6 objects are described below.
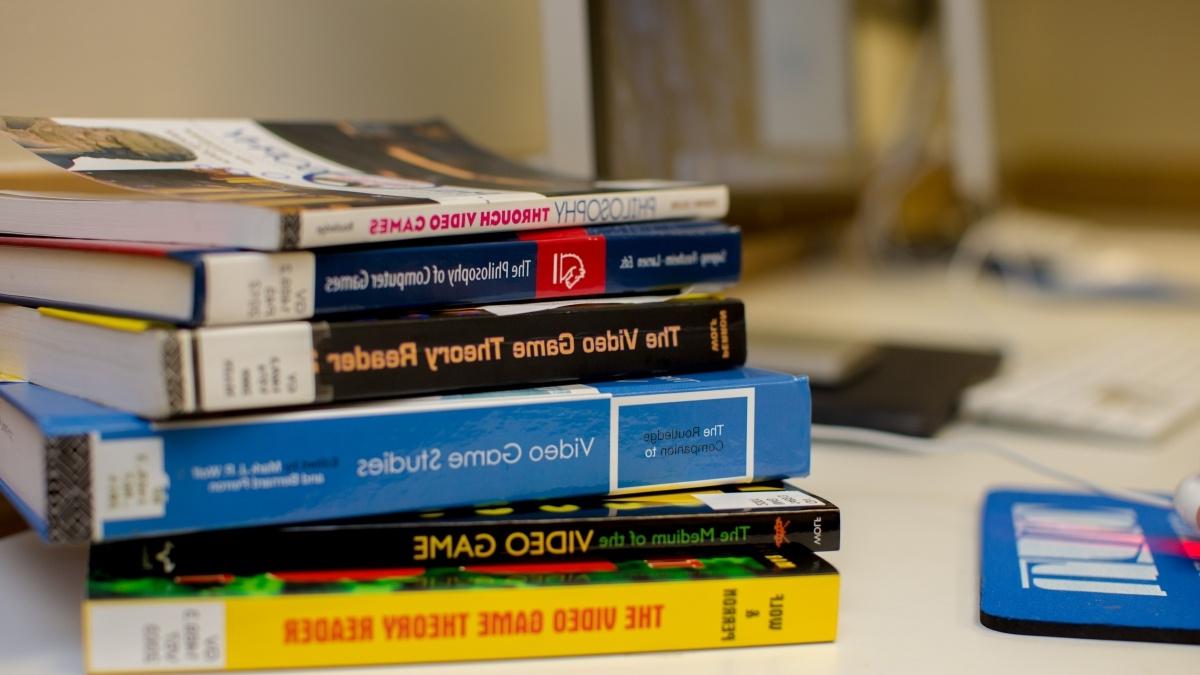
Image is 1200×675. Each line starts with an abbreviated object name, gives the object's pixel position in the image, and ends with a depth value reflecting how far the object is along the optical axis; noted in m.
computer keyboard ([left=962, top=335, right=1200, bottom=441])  0.81
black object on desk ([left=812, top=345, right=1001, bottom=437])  0.77
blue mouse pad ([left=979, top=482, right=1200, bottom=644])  0.48
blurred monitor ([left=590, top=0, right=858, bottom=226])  0.81
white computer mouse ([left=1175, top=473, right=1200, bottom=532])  0.56
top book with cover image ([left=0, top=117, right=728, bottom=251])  0.43
